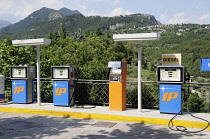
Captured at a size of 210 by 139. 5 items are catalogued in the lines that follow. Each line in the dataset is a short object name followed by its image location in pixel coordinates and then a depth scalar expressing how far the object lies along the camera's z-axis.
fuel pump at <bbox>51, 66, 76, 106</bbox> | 8.84
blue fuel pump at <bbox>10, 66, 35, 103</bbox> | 9.57
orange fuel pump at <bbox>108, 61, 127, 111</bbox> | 7.92
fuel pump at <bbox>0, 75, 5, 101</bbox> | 10.35
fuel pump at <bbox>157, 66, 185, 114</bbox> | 7.25
